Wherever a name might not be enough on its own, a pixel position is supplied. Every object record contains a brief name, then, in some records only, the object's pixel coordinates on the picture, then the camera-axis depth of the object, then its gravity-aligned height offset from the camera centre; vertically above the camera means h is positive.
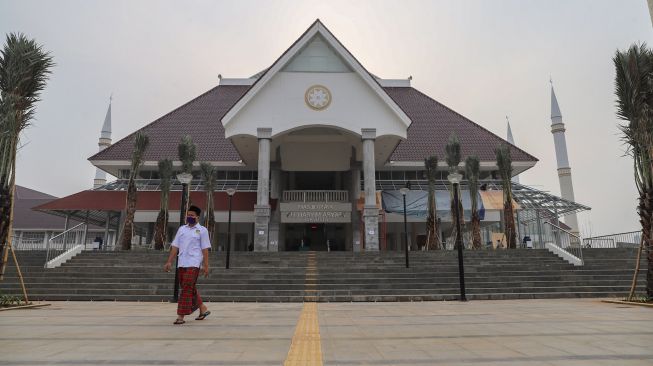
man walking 6.62 -0.08
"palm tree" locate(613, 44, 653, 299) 10.66 +3.75
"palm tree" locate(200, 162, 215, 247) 24.55 +4.18
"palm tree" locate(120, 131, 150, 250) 21.20 +3.40
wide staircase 12.84 -0.89
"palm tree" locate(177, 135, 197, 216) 22.31 +5.60
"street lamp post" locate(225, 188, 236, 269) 15.41 -0.28
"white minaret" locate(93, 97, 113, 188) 52.75 +16.07
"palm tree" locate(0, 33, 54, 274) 9.80 +3.71
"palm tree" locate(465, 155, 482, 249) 22.73 +4.31
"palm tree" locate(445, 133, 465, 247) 22.92 +5.72
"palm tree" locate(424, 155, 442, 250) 22.72 +2.11
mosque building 23.36 +6.85
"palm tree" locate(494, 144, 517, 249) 22.12 +3.53
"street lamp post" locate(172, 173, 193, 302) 12.71 +2.37
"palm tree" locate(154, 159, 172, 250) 21.98 +2.32
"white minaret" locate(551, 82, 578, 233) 50.06 +12.37
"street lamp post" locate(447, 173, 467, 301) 11.94 +0.44
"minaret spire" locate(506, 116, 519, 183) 75.99 +22.37
